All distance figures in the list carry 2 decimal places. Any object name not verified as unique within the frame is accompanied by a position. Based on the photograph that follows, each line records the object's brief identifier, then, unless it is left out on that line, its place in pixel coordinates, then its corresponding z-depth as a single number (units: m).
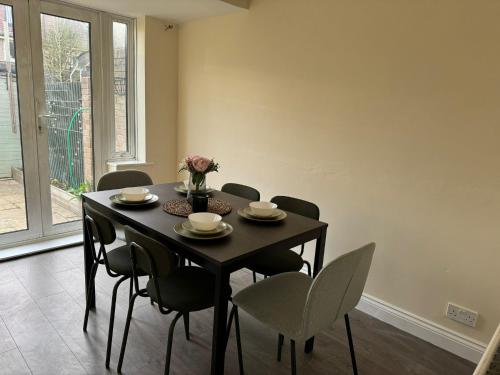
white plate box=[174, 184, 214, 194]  2.46
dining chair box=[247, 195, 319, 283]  2.17
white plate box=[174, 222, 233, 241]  1.65
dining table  1.50
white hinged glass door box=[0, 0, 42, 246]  2.97
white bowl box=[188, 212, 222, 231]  1.68
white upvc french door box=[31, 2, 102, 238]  3.19
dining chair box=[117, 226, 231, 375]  1.59
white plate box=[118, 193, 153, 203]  2.14
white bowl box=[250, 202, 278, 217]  1.99
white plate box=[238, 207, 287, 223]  1.97
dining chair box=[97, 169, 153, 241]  2.69
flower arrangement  2.04
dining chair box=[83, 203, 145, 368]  1.92
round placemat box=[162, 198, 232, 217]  2.04
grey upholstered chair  1.46
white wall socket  2.15
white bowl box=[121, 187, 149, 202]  2.13
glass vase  2.09
